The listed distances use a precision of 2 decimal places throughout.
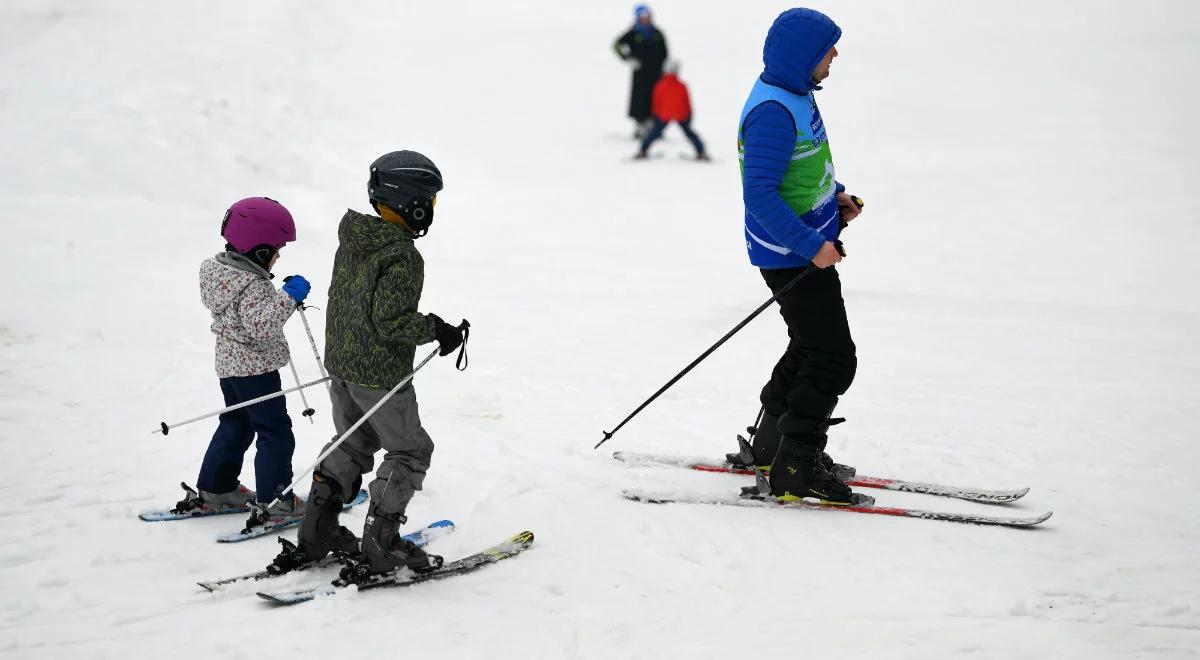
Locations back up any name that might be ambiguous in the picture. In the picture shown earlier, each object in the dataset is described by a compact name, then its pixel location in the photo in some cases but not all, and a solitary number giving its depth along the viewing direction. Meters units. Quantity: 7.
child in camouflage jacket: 7.78
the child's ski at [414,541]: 7.93
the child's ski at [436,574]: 7.76
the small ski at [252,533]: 9.07
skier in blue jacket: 9.15
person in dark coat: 33.03
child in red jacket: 30.41
